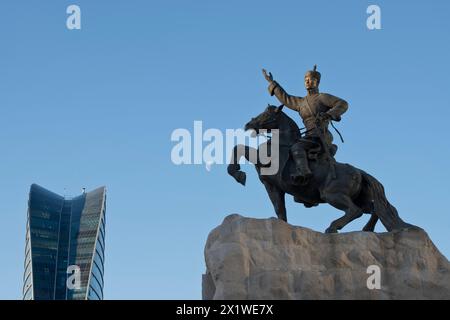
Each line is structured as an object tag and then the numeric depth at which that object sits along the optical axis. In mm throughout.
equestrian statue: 15930
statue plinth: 13891
